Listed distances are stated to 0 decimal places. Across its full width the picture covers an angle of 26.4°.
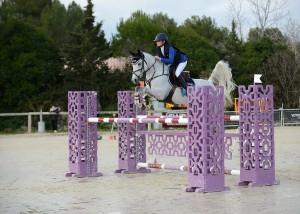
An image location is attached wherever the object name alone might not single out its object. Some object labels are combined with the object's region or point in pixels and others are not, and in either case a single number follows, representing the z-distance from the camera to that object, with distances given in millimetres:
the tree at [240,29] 52125
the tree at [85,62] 36875
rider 10688
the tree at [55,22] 52156
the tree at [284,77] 39250
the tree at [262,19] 51594
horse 10617
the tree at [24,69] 36031
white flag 11514
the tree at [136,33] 45031
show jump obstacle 8539
